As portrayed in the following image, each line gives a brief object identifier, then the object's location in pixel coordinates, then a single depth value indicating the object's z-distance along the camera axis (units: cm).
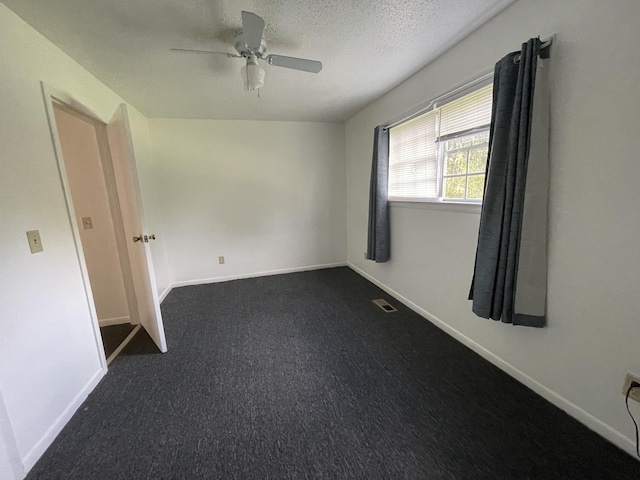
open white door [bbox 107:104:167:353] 186
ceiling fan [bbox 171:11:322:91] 149
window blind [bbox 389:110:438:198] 225
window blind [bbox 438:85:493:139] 172
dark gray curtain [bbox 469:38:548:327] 133
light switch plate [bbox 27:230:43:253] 129
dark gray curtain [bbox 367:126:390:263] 279
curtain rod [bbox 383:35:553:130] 130
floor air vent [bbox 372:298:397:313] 264
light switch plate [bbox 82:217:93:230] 226
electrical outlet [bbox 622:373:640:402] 111
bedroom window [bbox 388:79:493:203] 181
